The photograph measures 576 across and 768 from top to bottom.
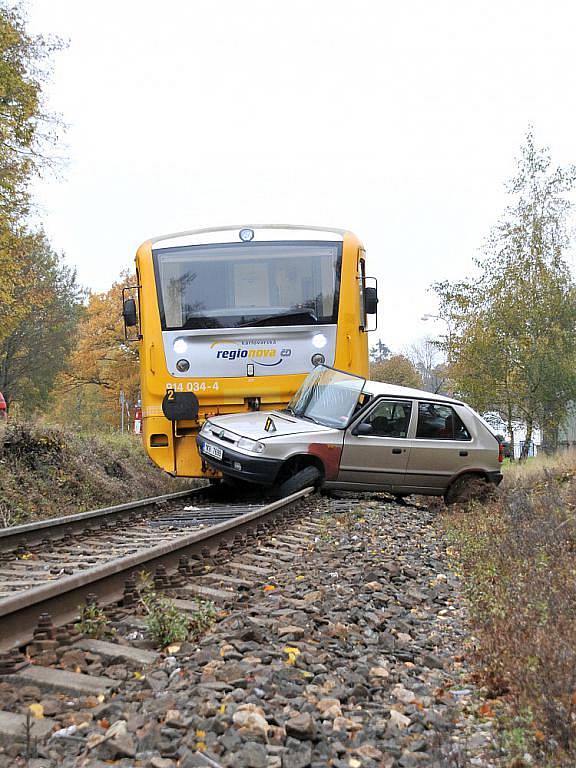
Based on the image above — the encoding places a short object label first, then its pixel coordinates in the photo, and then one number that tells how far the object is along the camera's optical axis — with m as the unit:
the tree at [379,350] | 134.75
